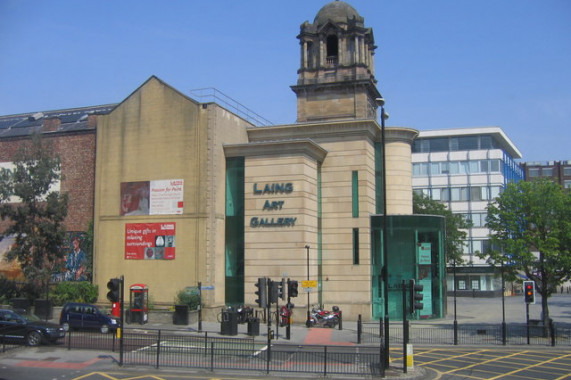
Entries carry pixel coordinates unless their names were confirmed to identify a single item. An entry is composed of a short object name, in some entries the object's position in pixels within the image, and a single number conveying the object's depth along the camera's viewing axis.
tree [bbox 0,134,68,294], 42.81
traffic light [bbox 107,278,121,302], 23.64
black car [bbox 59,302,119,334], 34.31
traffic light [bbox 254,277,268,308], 28.73
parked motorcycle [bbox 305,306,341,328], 39.78
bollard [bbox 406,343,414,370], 23.34
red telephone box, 39.81
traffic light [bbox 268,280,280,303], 29.20
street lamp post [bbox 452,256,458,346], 32.09
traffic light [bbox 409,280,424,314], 23.86
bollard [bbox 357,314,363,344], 32.53
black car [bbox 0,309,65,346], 28.89
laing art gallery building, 42.88
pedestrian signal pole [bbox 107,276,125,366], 23.67
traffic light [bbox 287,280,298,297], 32.12
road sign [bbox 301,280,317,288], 40.25
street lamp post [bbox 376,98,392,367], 23.39
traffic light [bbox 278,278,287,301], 31.89
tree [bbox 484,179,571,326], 34.41
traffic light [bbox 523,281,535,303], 31.89
